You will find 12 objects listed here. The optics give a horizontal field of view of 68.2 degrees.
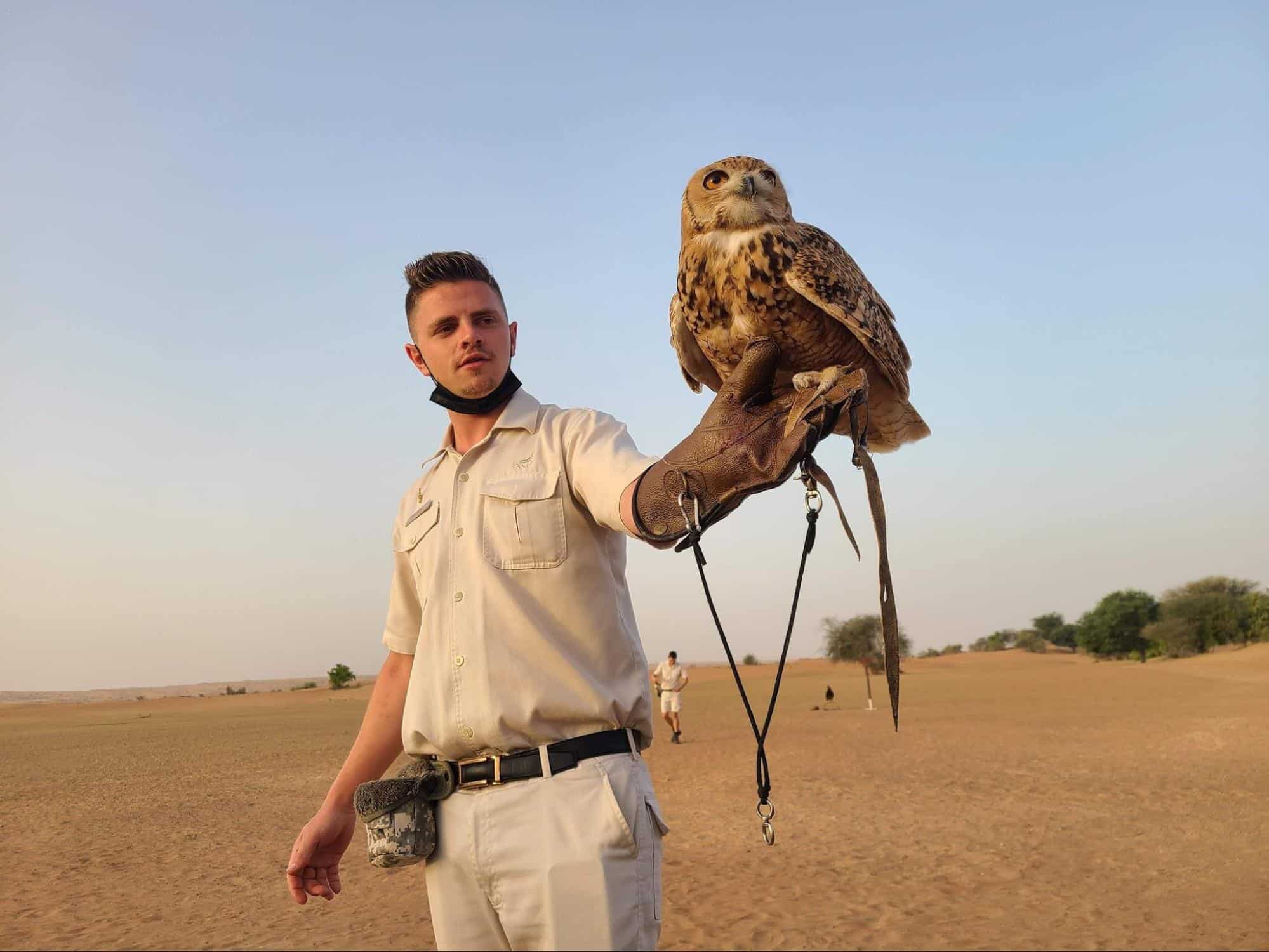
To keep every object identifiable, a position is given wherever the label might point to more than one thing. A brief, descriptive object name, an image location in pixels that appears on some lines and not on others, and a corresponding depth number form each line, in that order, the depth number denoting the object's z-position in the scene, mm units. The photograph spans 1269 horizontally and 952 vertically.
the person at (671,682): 16547
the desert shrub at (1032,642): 70275
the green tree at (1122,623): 53406
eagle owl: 2311
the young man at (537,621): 1853
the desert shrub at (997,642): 76875
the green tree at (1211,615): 47344
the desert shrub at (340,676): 47219
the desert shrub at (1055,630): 74200
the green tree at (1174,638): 48281
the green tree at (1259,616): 45594
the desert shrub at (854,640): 34281
